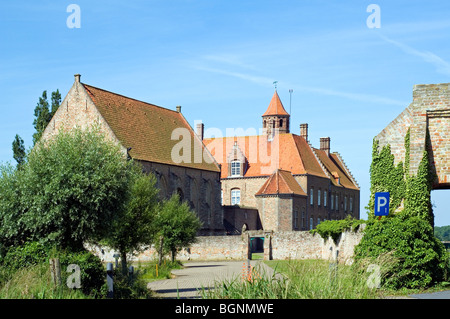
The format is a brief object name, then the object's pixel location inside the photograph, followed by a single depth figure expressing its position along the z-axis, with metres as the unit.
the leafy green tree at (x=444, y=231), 176.25
